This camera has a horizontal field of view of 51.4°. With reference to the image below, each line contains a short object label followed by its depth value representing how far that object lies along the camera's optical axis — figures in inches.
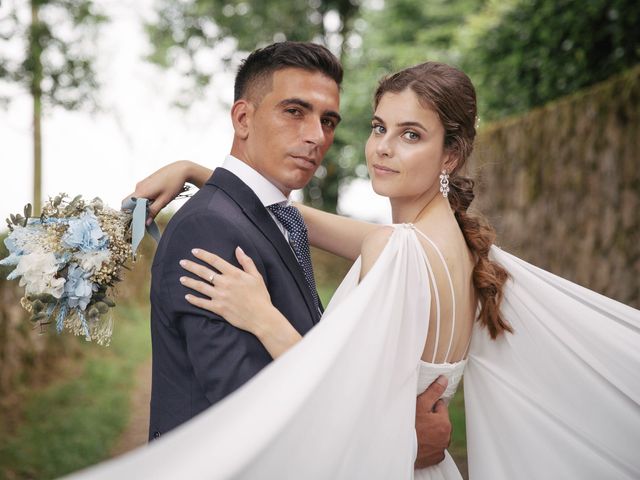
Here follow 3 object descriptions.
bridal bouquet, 102.3
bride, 85.4
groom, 90.7
